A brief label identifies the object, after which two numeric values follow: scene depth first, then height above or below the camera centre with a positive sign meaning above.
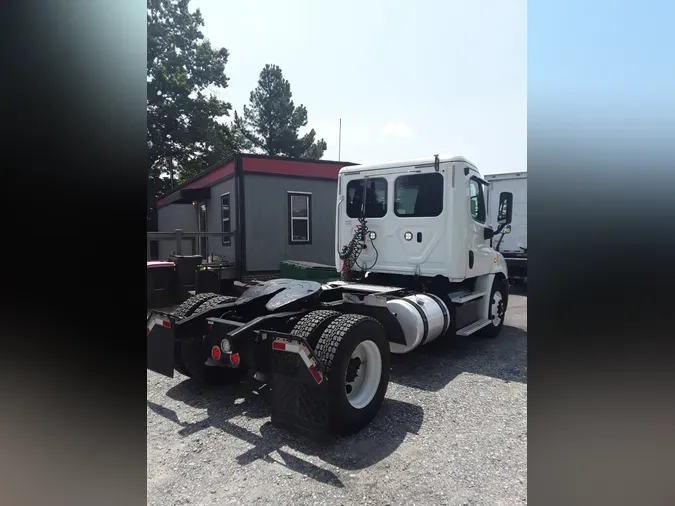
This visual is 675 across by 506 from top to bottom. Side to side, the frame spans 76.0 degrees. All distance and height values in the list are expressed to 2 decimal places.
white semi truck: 3.56 -0.78
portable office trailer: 10.43 +0.75
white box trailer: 13.20 +0.61
